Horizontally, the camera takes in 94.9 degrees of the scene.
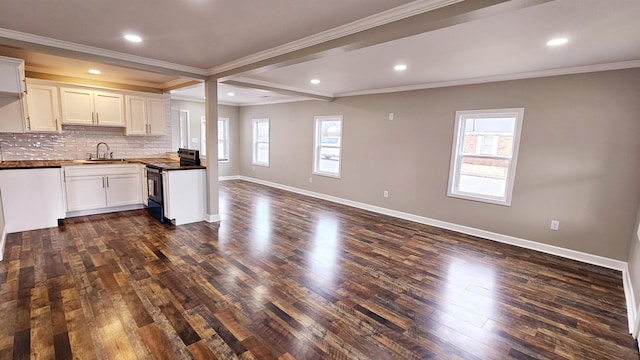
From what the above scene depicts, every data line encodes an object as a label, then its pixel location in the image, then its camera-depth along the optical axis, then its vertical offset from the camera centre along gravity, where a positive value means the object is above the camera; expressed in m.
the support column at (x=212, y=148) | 4.63 -0.16
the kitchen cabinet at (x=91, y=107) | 4.79 +0.44
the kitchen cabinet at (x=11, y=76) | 3.59 +0.67
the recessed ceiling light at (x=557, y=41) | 2.71 +1.03
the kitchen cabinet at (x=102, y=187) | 4.67 -0.89
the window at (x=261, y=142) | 8.57 -0.06
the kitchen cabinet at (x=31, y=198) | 3.98 -0.94
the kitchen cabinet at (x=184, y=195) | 4.59 -0.93
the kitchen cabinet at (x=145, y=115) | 5.41 +0.38
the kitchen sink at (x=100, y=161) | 4.86 -0.47
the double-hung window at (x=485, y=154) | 4.29 -0.09
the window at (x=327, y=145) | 6.74 -0.07
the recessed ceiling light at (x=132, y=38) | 2.99 +1.00
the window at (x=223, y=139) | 8.98 -0.02
